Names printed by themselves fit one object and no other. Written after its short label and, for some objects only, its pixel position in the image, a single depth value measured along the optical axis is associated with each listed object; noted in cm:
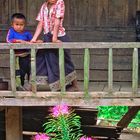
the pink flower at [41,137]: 496
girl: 684
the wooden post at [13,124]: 826
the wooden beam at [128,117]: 959
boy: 716
